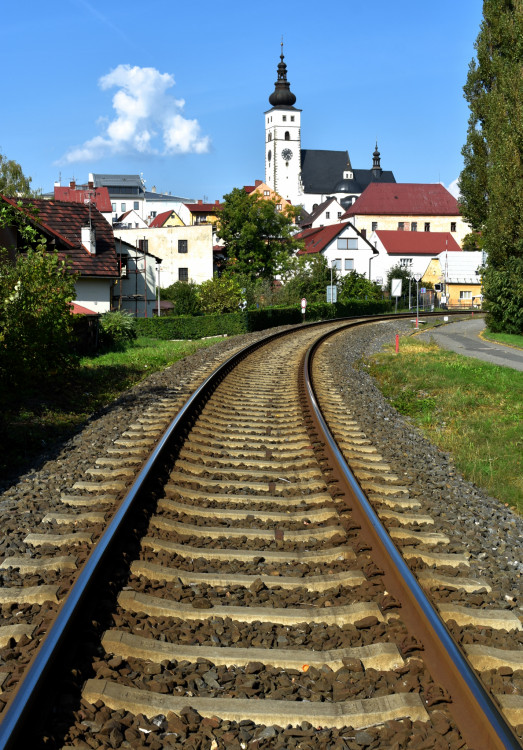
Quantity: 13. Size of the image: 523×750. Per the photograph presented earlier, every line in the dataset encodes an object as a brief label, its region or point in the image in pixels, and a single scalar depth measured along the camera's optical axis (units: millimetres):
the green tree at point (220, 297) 54906
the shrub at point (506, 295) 29703
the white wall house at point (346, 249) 93812
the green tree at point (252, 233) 78250
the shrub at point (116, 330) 26609
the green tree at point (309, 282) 59375
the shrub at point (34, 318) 11680
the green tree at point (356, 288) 68562
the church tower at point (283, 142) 162875
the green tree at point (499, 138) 28781
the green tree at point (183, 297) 57875
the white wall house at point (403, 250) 96500
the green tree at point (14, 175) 71438
